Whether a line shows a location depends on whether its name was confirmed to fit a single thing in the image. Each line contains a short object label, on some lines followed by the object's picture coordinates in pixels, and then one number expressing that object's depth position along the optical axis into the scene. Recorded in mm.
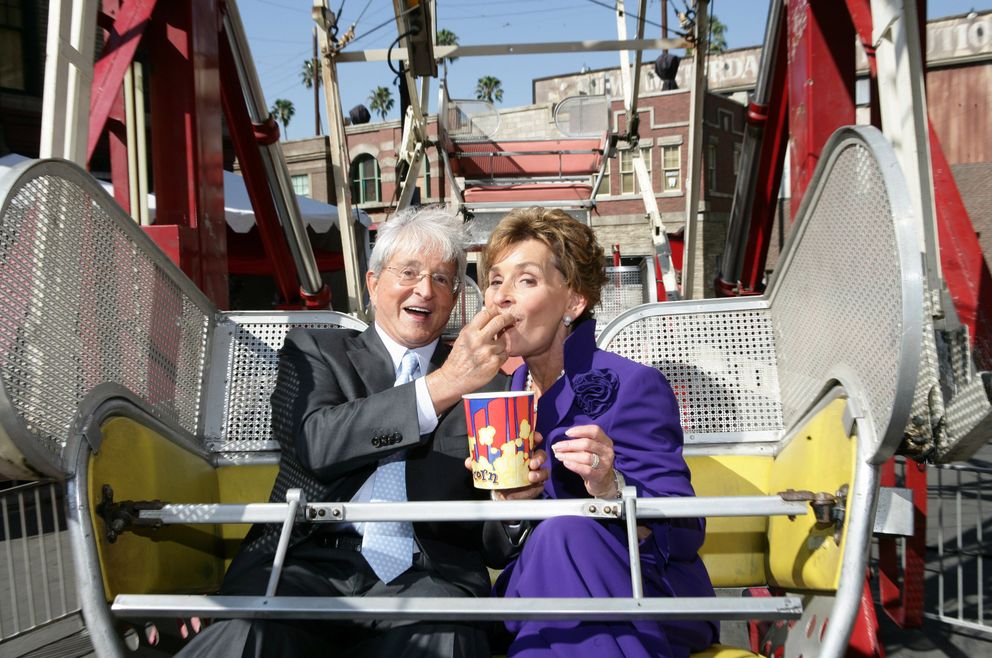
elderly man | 1859
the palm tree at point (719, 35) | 44469
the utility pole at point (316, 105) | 37750
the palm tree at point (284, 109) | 47719
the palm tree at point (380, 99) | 49219
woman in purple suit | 1716
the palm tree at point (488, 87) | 51219
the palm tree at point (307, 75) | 51781
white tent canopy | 7738
